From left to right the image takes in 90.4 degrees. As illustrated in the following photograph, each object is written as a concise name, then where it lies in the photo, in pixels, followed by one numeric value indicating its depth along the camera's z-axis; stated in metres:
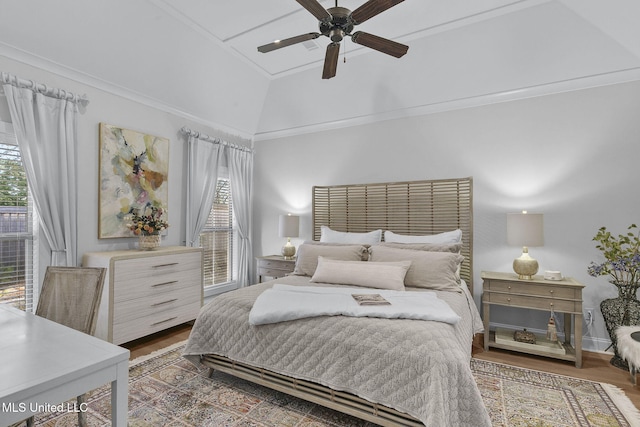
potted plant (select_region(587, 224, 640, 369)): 2.71
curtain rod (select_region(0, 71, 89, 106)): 2.52
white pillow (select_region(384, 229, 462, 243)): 3.36
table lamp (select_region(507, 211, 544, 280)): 2.94
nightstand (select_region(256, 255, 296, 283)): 4.15
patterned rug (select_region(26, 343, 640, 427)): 2.00
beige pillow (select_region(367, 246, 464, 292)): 2.79
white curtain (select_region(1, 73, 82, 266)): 2.62
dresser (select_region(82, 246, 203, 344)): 2.85
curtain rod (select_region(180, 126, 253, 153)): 4.01
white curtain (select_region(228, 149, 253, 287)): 4.72
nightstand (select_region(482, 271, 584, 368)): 2.75
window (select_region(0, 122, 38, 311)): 2.62
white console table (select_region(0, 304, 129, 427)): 0.94
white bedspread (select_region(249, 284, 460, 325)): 1.99
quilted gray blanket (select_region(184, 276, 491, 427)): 1.58
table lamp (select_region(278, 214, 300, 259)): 4.36
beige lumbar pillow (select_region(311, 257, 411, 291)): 2.74
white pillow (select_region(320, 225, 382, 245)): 3.76
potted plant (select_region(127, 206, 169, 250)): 3.32
